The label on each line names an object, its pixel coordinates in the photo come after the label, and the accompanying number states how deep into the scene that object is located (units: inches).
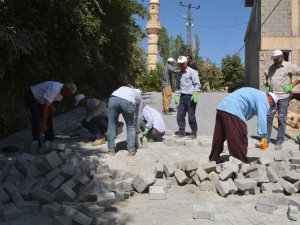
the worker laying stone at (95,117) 309.0
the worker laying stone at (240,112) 228.7
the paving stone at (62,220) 159.1
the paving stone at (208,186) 211.5
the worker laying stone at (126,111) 267.3
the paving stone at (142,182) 205.8
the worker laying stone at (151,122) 319.6
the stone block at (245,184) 205.5
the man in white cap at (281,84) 308.8
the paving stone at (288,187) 207.9
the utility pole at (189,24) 1544.0
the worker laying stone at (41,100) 281.1
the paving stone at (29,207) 177.5
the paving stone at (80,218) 160.9
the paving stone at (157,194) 199.9
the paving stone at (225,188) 203.3
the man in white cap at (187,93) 340.5
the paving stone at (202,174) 216.4
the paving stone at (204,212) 172.9
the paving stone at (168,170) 221.5
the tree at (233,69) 1387.8
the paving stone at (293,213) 173.6
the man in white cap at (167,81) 457.1
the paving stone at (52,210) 172.2
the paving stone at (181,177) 217.9
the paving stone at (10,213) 169.0
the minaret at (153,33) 2181.3
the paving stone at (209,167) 219.1
